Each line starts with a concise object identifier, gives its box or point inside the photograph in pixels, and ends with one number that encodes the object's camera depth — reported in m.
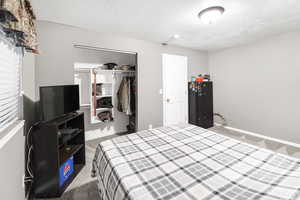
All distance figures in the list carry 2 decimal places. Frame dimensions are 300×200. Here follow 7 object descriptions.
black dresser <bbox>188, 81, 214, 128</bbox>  3.38
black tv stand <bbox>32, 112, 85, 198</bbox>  1.42
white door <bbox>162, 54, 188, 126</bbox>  3.21
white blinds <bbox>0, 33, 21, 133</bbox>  1.02
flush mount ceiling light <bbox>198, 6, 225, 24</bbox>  1.65
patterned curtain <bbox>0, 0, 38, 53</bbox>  0.83
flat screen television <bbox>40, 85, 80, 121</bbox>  1.50
